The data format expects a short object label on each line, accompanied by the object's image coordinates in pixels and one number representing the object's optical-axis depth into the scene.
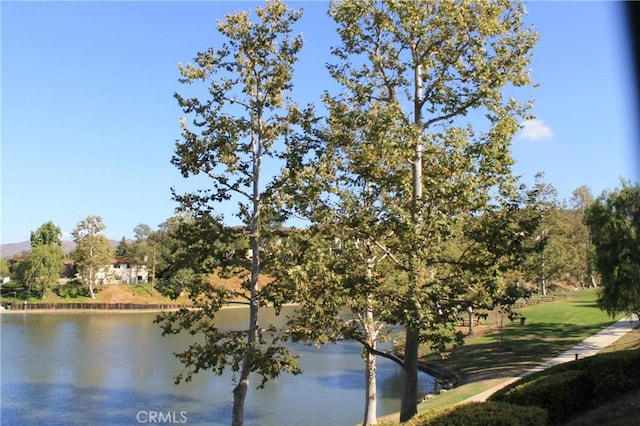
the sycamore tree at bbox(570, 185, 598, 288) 57.31
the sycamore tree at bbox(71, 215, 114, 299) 80.44
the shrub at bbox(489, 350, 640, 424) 9.77
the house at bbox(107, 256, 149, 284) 103.62
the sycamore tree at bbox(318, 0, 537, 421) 8.66
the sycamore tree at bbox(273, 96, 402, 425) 9.48
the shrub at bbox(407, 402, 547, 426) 7.94
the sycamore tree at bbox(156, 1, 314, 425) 12.02
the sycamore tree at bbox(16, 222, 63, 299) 78.56
